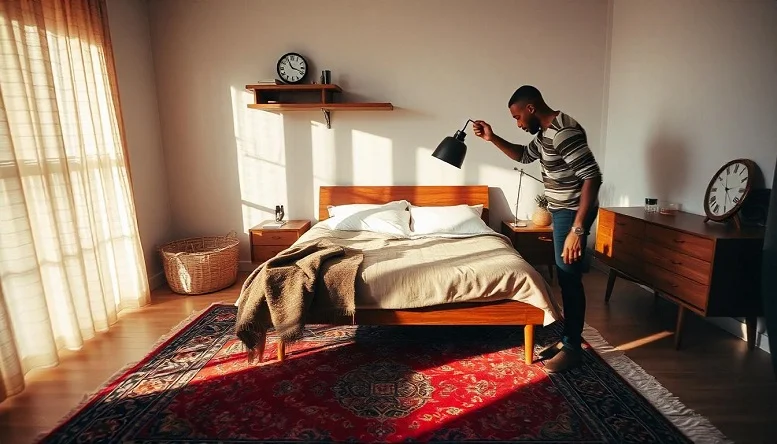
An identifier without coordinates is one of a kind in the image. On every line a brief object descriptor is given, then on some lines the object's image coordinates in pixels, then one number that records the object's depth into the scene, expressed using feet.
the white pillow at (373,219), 11.31
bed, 7.55
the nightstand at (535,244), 11.71
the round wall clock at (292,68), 12.25
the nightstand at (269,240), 11.67
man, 6.93
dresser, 7.22
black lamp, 8.04
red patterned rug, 5.93
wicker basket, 11.38
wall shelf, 11.69
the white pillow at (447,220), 11.10
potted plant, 12.14
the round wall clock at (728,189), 7.89
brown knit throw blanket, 7.27
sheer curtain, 7.23
